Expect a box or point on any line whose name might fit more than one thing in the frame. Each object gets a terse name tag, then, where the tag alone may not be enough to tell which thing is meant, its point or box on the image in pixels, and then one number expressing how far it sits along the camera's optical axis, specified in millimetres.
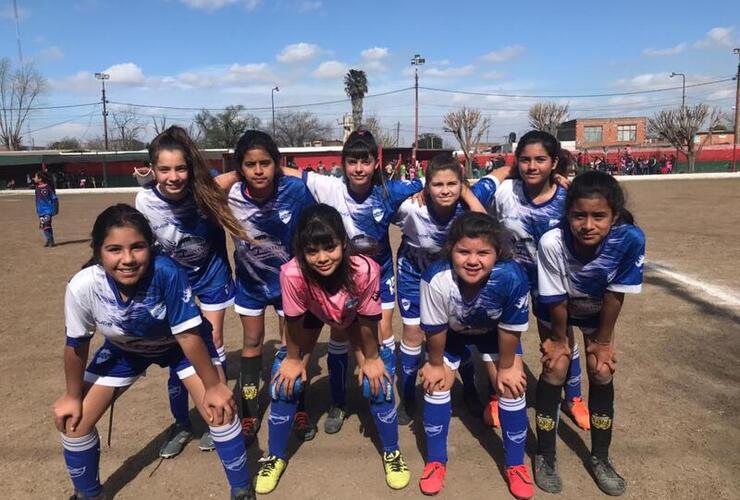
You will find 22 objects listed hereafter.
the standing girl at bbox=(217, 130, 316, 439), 3283
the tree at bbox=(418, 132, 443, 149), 72375
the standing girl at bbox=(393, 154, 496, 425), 3268
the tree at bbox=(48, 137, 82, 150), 71188
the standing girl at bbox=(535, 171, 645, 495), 2691
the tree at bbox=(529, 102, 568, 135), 55562
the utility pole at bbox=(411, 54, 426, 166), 47266
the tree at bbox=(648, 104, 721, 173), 44500
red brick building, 69438
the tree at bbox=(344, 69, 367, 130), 58406
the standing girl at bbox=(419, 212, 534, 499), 2719
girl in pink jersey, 2697
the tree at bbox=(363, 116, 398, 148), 61228
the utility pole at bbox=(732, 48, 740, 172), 47125
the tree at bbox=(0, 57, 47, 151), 59812
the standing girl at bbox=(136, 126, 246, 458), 3137
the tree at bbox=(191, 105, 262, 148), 62562
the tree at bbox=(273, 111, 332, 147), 72375
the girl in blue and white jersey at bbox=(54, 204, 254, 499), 2498
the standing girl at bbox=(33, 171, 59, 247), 11531
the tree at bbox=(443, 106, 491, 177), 46844
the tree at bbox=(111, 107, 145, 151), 66500
